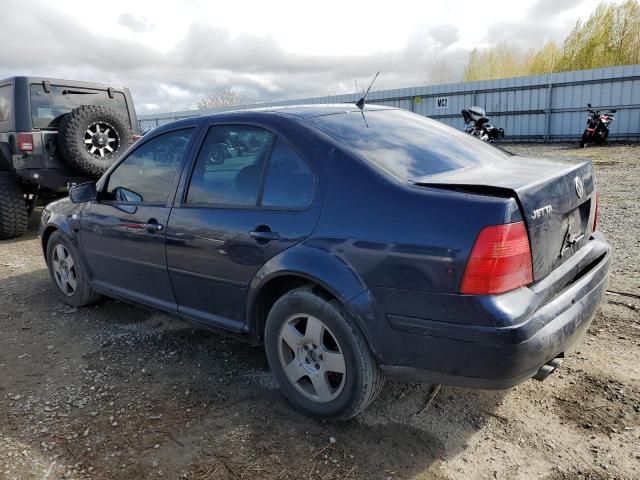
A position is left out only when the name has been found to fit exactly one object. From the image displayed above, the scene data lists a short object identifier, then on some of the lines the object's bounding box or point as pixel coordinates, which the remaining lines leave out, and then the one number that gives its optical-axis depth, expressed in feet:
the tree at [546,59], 115.14
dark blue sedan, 6.72
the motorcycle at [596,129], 51.18
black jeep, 21.74
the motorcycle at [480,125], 47.26
